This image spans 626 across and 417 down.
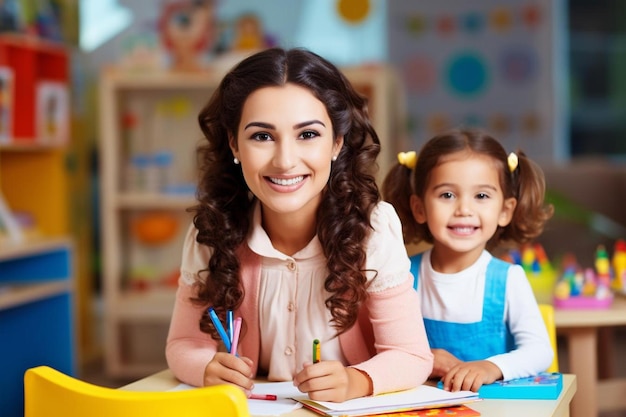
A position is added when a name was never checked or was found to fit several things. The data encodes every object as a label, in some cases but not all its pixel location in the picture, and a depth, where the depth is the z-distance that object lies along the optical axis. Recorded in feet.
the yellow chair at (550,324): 7.28
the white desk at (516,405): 6.18
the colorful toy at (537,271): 9.35
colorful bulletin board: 25.84
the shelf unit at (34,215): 13.24
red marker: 6.39
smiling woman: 6.48
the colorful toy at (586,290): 8.61
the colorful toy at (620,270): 9.13
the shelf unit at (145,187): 16.09
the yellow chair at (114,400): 5.33
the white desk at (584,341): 8.27
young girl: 6.90
